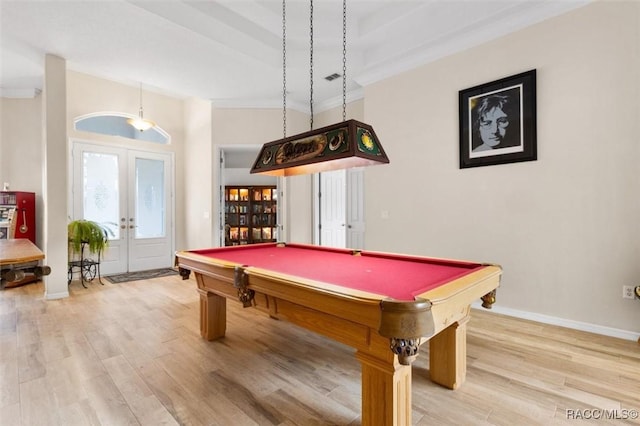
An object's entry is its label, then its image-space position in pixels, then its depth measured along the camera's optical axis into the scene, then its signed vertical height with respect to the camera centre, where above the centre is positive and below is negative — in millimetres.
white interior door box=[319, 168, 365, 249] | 5211 +27
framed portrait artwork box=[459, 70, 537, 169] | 3037 +945
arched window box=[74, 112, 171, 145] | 5172 +1556
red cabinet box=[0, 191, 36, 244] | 4469 -42
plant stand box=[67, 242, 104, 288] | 4637 -940
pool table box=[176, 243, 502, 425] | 1241 -452
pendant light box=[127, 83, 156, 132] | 5023 +1486
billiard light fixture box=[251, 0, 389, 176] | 2229 +491
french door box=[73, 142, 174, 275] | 5184 +199
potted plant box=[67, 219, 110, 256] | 4578 -371
